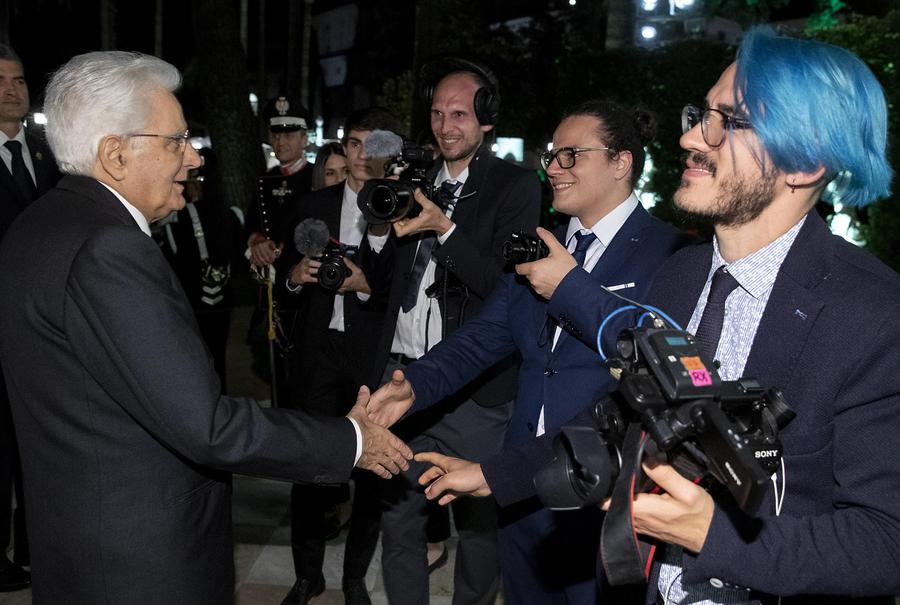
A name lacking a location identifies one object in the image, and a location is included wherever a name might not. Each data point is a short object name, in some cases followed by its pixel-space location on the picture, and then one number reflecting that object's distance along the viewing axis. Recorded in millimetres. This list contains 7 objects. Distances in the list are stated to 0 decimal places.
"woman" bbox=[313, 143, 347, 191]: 5402
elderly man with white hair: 1948
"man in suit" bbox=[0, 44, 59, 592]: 4070
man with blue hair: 1549
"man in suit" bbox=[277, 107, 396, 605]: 3850
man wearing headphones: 3482
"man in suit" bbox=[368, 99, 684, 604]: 2605
